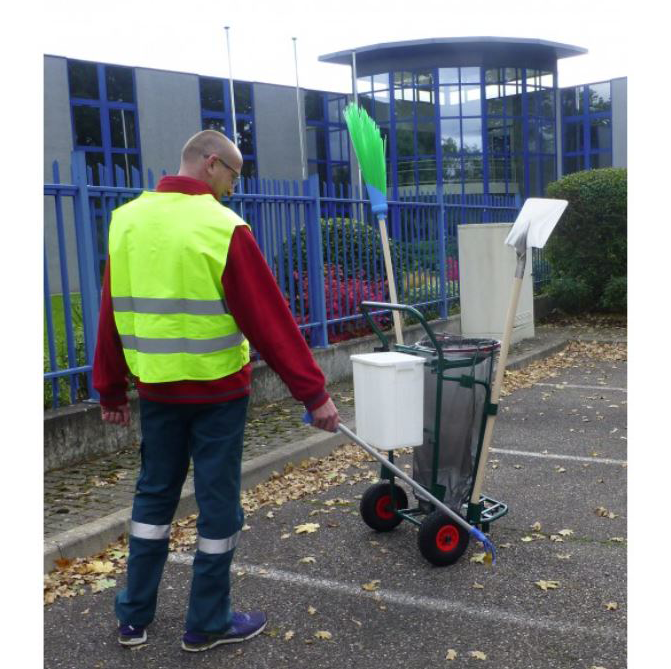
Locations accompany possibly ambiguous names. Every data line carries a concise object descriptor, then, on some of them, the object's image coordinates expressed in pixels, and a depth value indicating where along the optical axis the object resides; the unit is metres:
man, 3.02
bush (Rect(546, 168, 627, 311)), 13.21
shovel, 3.80
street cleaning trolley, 3.89
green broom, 4.55
